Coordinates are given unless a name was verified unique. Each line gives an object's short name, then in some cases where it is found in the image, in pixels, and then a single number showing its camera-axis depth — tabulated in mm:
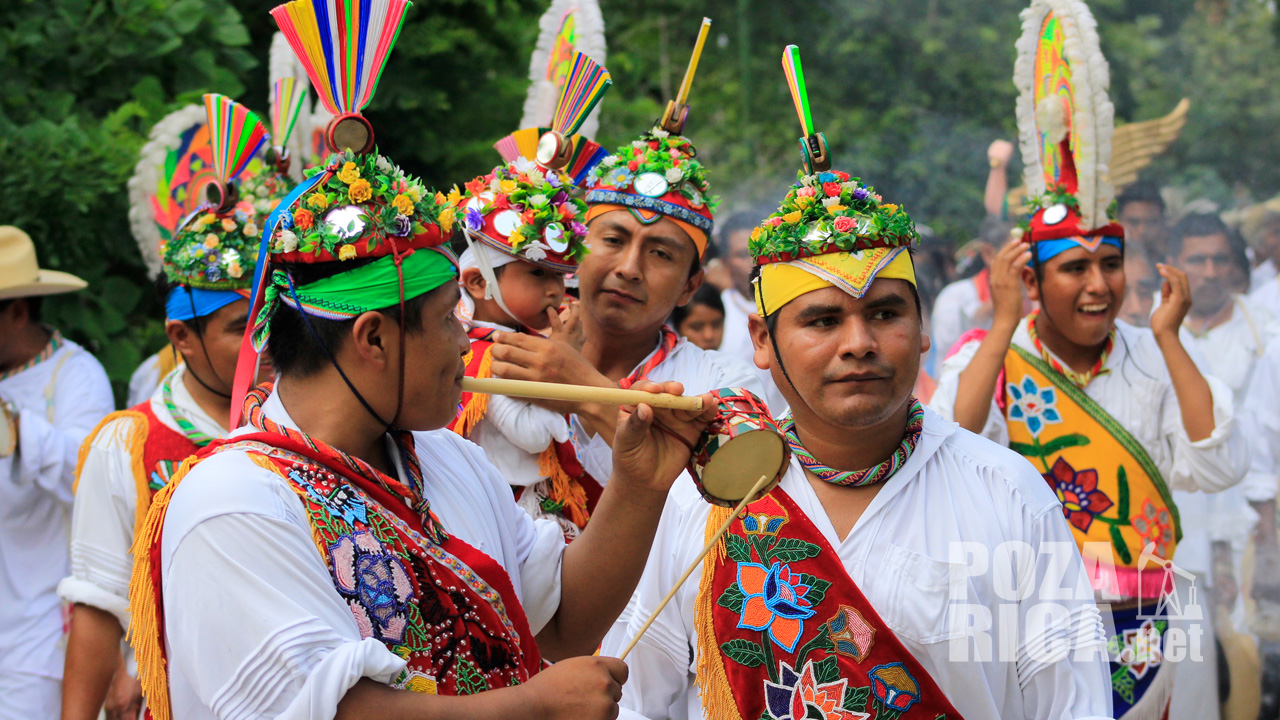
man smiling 4250
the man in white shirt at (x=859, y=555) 2520
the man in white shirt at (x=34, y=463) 4465
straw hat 4801
